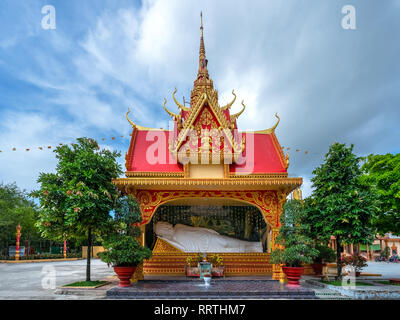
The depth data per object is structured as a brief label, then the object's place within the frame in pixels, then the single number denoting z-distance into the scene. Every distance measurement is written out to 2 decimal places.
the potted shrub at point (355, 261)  9.86
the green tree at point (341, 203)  8.88
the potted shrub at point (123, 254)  8.38
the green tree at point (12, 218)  26.08
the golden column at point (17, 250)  23.84
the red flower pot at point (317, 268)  12.24
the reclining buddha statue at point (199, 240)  11.78
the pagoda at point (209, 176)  10.10
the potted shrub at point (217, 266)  10.32
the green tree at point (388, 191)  10.83
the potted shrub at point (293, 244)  8.77
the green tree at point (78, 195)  8.84
